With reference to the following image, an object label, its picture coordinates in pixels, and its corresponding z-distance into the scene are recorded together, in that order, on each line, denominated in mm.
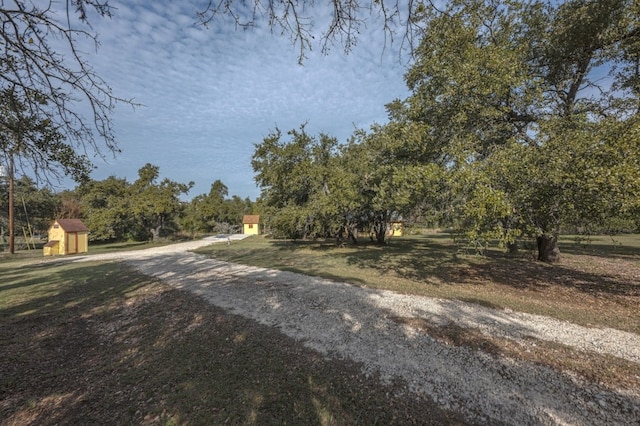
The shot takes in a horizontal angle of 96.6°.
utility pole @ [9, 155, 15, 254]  20559
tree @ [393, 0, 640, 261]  6125
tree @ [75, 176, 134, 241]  27641
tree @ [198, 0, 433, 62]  2598
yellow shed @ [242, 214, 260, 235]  50375
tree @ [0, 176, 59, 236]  26675
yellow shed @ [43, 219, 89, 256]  21922
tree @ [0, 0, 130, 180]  2693
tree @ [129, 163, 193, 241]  30105
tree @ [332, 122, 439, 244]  8680
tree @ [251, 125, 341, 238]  19359
